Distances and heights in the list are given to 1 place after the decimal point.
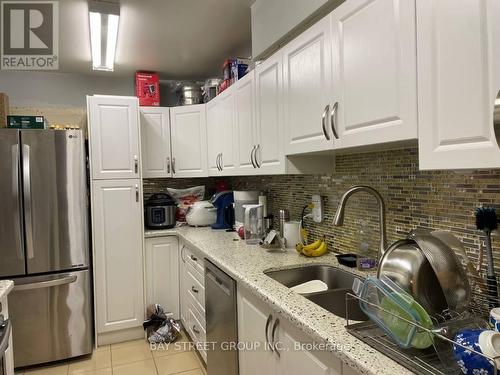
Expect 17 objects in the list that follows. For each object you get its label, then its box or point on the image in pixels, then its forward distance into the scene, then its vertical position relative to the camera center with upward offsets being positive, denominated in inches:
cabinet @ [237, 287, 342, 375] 43.2 -24.9
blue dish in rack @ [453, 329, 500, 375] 27.8 -14.7
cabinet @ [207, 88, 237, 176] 104.9 +16.4
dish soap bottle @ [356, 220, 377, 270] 65.4 -14.7
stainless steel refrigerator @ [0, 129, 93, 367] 96.8 -15.8
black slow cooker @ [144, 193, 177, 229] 126.4 -10.5
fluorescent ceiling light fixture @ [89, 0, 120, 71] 81.6 +42.6
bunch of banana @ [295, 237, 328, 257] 77.0 -15.7
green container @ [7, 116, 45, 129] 102.0 +20.1
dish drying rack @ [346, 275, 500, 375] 32.0 -17.3
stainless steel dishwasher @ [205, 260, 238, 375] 69.6 -30.7
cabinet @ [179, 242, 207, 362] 93.4 -34.5
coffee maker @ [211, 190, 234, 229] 122.3 -10.9
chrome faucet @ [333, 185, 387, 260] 58.5 -5.1
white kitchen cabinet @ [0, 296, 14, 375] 59.7 -30.3
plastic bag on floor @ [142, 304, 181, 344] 112.2 -48.5
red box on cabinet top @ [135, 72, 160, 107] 130.5 +37.7
